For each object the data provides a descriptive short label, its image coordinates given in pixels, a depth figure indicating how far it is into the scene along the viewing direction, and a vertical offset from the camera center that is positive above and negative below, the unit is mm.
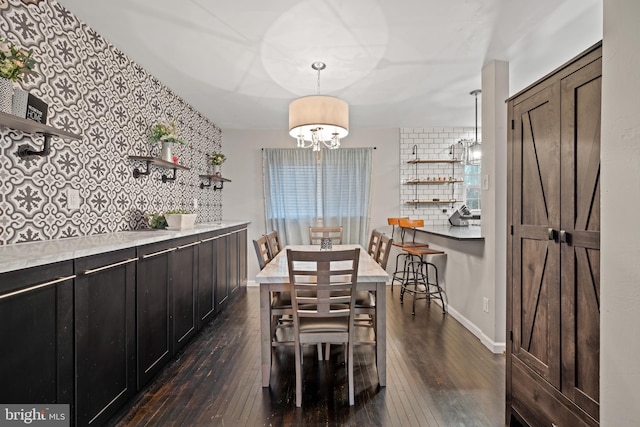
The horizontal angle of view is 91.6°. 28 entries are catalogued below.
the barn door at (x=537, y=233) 1438 -101
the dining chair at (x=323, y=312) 1817 -621
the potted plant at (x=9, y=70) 1425 +662
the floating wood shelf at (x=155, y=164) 2670 +454
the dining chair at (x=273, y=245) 2950 -350
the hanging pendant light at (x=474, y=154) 3789 +733
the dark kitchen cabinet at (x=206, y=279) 2945 -665
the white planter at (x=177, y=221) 2785 -82
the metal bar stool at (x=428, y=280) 3598 -866
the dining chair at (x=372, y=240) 3280 -295
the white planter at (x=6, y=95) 1420 +540
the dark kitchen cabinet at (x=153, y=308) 1987 -664
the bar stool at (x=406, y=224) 3824 -147
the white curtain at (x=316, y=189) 4926 +371
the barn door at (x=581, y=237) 1236 -97
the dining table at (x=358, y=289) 2041 -593
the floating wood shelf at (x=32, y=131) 1473 +427
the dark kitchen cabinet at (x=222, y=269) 3406 -654
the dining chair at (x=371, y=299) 2312 -696
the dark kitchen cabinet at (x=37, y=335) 1151 -502
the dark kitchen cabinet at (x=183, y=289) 2449 -649
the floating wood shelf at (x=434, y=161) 4848 +813
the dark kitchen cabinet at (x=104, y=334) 1497 -655
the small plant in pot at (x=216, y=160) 4389 +734
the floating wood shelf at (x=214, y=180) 4266 +472
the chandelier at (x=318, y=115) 2549 +811
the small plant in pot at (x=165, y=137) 2939 +716
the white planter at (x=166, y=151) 2997 +588
